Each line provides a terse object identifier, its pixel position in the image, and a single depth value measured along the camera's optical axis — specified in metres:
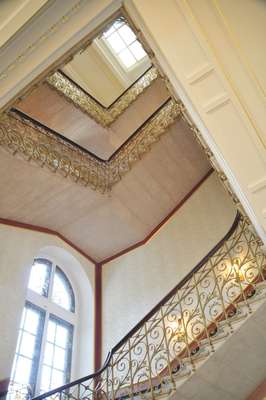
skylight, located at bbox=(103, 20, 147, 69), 13.62
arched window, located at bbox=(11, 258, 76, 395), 6.87
